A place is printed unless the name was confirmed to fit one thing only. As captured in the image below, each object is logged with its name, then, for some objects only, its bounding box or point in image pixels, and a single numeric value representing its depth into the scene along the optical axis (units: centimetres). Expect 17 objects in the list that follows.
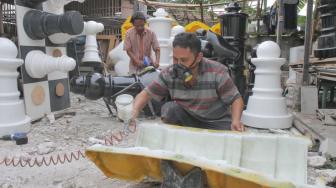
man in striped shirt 211
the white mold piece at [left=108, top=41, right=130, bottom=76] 596
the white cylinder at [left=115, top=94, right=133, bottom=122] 335
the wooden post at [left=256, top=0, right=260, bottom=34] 772
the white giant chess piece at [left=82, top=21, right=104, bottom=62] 574
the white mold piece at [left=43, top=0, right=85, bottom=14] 402
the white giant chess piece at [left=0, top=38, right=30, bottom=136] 316
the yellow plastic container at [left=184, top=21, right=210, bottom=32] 534
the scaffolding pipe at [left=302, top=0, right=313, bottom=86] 399
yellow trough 142
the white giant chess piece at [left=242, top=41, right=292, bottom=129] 368
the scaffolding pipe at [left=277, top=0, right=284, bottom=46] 447
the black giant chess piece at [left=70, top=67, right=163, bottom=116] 372
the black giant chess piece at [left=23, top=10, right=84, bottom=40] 362
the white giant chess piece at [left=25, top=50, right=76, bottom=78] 364
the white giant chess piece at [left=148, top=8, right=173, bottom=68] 532
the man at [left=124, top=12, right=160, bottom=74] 450
